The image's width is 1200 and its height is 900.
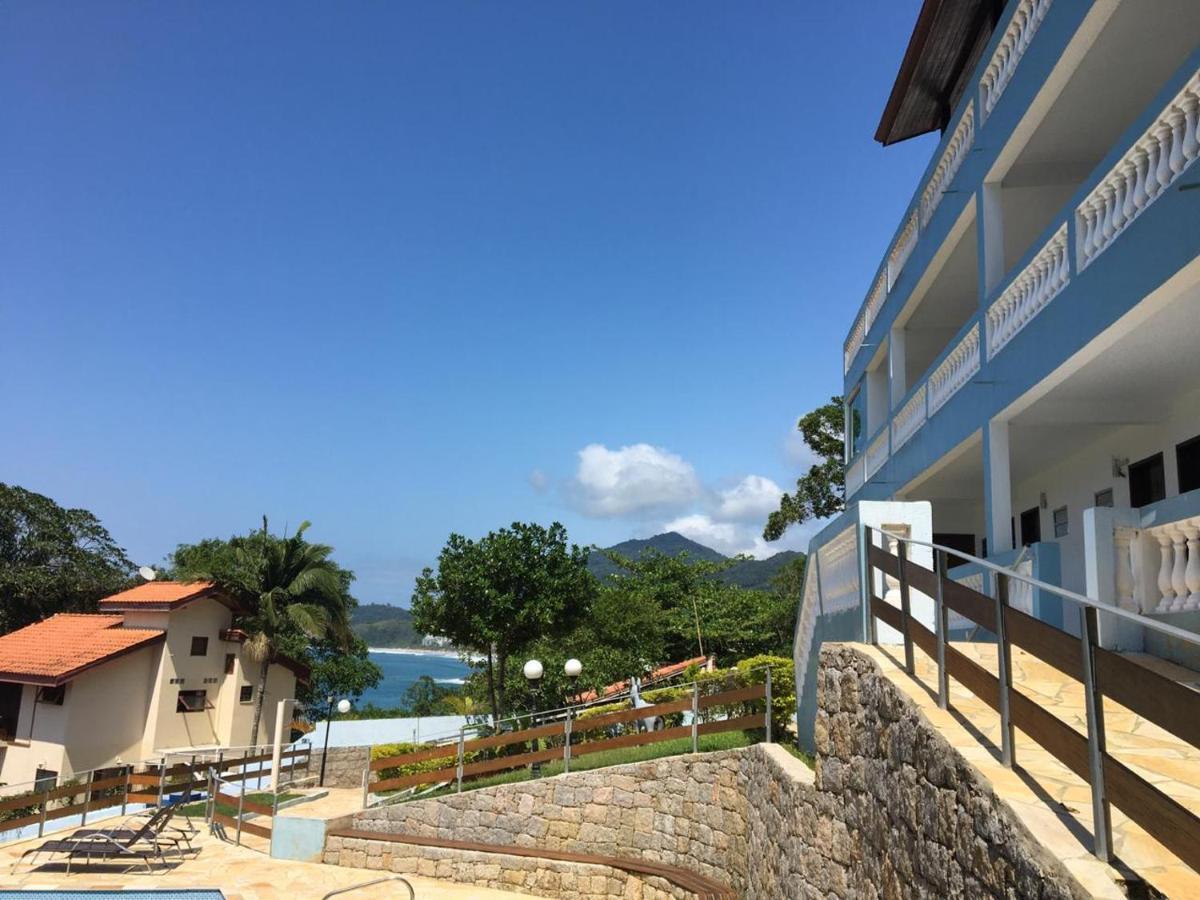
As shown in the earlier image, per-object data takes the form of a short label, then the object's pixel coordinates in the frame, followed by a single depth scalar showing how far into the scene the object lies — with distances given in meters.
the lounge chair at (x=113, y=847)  15.33
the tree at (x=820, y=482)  30.12
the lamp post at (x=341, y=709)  22.14
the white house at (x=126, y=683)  26.45
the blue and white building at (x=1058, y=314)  6.96
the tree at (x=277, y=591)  30.02
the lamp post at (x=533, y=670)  16.94
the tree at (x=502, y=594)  23.41
